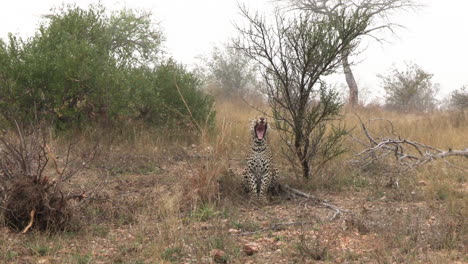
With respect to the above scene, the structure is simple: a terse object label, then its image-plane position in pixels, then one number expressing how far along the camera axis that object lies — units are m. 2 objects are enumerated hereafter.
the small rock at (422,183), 7.38
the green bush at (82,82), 9.41
